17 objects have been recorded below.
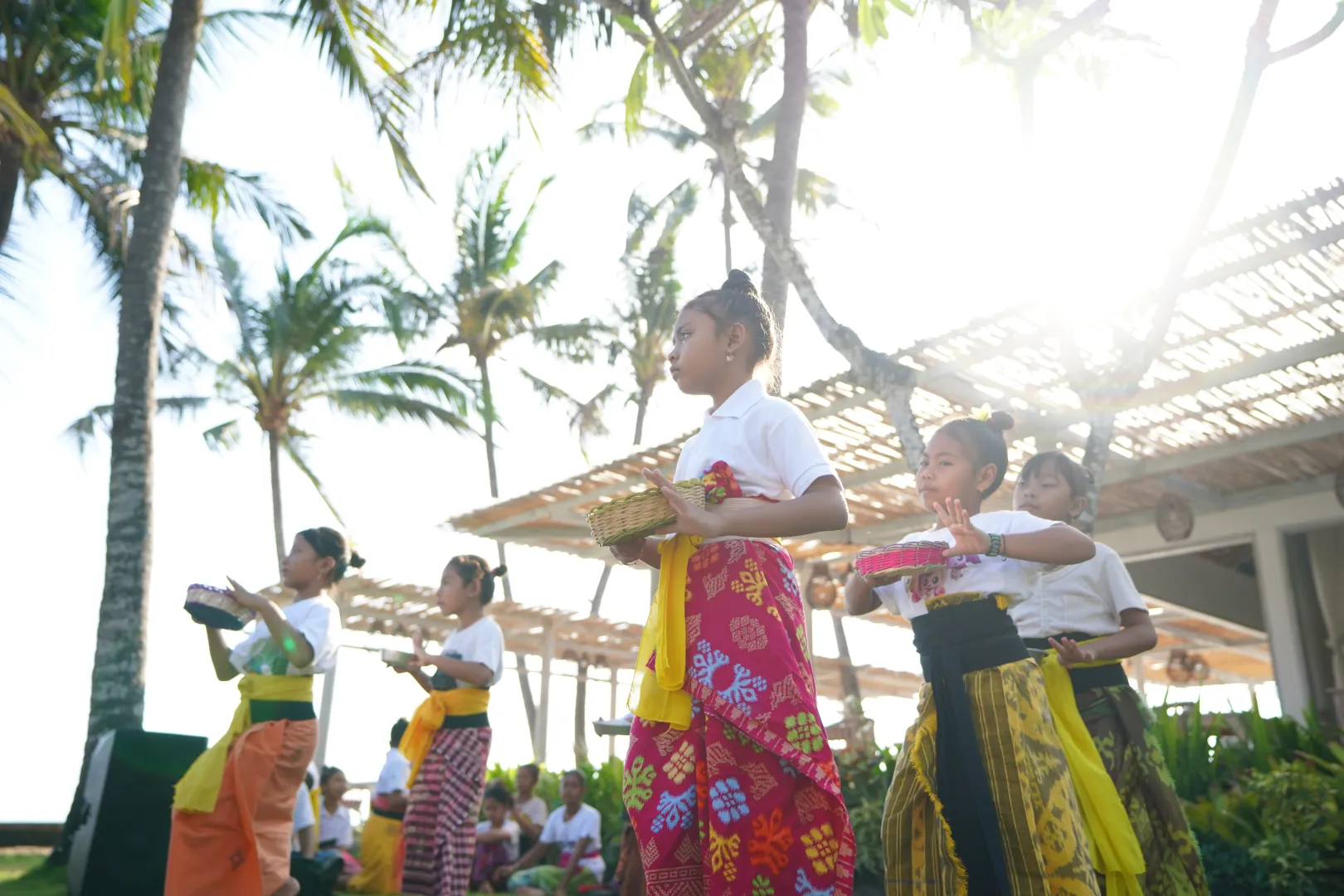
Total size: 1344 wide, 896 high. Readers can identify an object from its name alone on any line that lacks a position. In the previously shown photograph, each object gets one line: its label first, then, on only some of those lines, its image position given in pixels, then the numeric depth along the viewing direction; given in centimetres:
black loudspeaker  559
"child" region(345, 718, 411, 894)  717
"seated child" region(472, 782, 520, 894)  927
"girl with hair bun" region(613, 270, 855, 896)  217
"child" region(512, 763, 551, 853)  1008
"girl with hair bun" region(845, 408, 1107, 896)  274
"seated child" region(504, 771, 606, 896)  843
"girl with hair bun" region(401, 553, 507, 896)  536
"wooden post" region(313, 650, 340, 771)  1305
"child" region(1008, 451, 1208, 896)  344
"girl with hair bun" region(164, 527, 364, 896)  425
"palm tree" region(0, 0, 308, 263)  1155
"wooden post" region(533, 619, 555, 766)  1423
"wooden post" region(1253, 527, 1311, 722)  1018
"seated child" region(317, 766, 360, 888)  975
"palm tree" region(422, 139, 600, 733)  2089
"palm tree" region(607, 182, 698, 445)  2144
